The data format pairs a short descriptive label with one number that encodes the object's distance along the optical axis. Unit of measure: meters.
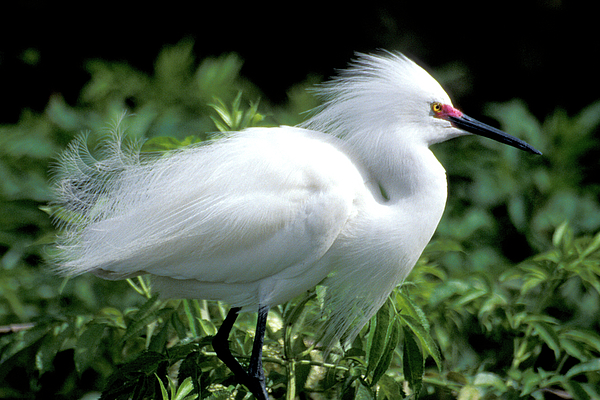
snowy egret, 6.51
